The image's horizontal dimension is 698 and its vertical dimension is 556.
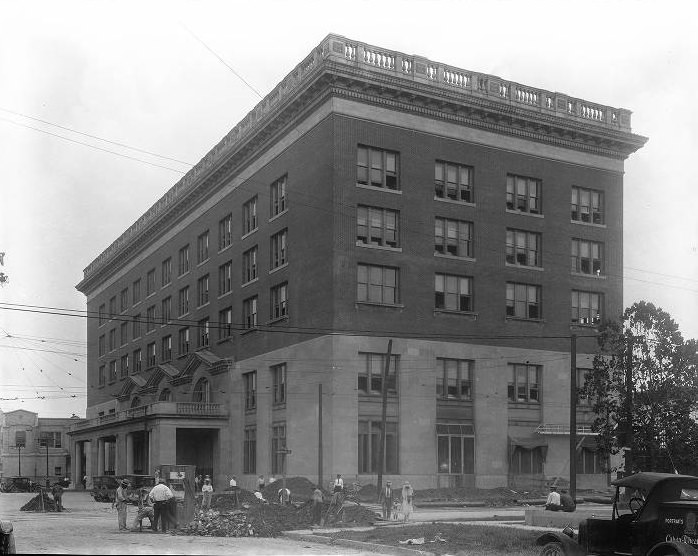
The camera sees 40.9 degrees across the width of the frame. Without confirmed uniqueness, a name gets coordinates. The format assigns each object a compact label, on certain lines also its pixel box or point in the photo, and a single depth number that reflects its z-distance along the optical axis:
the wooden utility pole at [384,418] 46.44
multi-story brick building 53.00
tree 33.91
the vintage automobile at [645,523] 15.98
